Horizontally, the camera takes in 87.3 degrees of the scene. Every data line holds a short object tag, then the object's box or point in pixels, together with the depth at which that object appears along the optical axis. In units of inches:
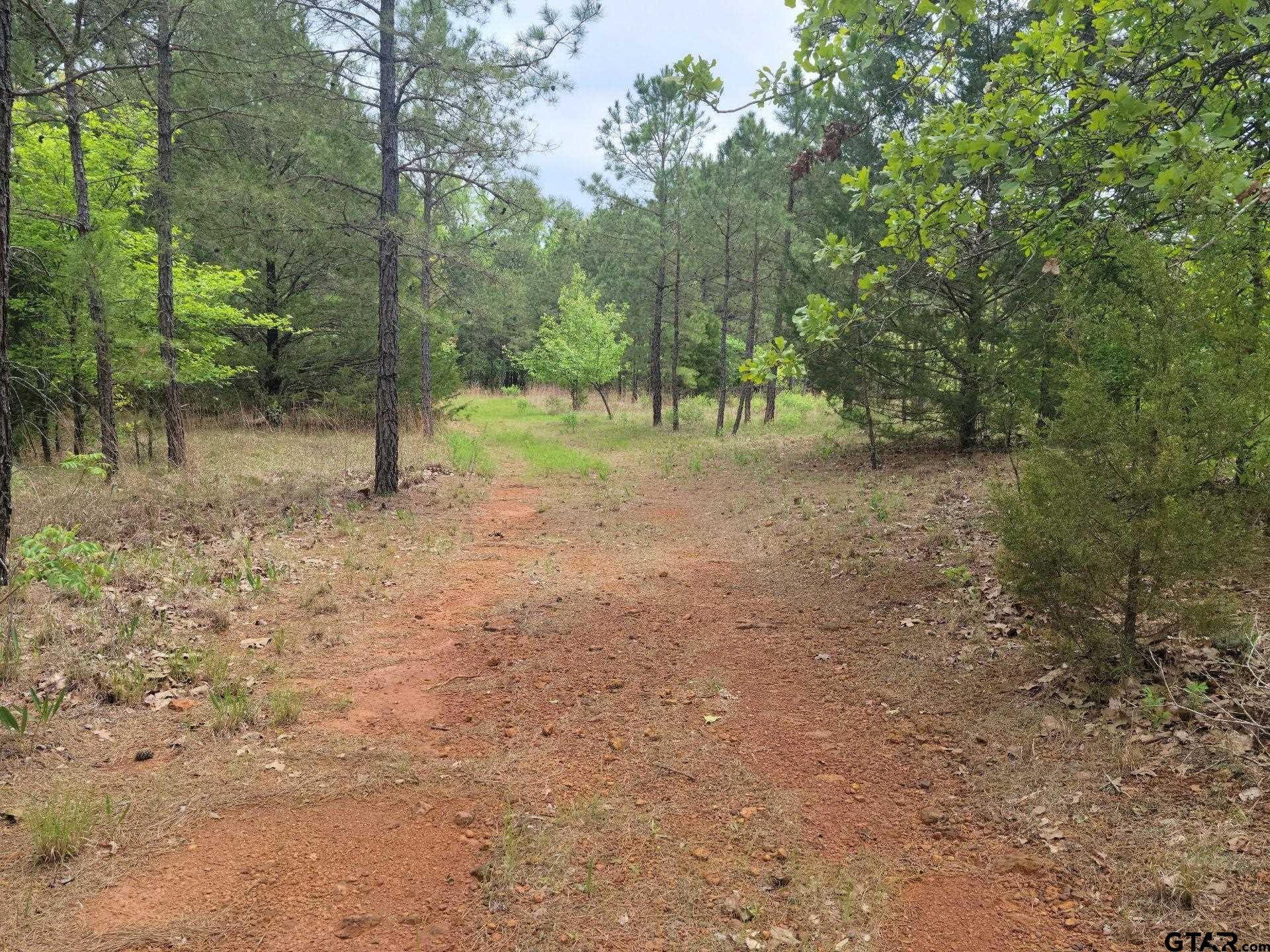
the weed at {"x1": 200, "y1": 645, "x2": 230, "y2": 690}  180.2
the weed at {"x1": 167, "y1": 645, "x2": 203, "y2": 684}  182.4
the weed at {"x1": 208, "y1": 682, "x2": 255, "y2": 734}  159.3
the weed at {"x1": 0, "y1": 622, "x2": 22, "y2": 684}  168.7
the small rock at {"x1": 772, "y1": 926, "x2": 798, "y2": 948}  101.6
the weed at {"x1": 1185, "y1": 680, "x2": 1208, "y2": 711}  135.6
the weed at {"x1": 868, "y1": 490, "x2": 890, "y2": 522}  345.1
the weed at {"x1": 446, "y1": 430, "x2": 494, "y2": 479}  545.0
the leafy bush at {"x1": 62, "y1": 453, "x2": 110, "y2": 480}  184.7
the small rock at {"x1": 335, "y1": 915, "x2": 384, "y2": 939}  101.7
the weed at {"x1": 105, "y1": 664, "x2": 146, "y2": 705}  169.2
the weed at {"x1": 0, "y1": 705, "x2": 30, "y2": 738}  141.6
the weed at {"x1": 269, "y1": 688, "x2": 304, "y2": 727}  162.9
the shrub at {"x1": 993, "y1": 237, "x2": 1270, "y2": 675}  136.9
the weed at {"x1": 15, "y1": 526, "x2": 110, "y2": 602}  155.1
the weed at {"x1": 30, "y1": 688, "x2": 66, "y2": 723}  154.0
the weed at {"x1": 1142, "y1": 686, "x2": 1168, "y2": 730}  136.9
